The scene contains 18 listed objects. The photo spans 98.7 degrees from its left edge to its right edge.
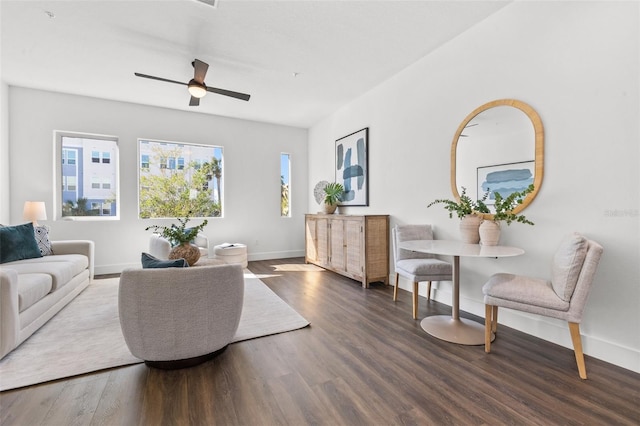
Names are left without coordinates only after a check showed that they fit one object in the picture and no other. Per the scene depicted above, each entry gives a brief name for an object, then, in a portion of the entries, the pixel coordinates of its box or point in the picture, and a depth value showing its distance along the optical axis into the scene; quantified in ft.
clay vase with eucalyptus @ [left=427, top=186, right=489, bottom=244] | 8.48
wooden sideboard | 12.41
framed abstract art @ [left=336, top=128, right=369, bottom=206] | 14.58
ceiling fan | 9.93
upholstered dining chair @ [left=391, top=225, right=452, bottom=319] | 9.00
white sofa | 6.30
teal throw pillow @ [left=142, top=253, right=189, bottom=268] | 5.87
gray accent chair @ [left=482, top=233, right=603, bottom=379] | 5.73
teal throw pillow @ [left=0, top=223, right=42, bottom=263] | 9.70
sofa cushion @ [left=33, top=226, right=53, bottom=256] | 10.90
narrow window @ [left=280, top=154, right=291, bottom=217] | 20.20
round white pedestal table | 7.00
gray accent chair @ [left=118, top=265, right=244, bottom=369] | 5.38
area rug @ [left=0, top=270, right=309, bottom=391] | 5.98
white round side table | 15.85
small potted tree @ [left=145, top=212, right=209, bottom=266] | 9.16
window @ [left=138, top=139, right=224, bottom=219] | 16.31
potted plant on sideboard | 16.19
